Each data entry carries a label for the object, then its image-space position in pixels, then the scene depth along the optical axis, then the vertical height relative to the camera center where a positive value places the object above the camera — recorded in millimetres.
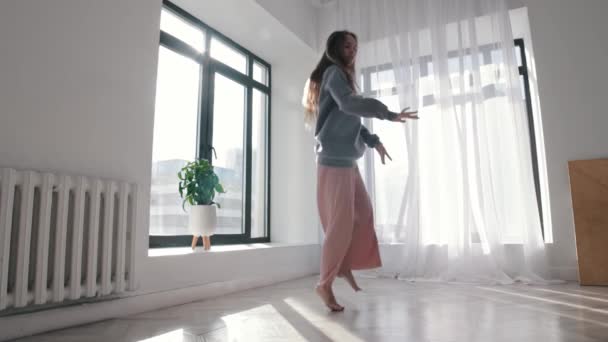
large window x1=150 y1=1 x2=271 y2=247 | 2791 +847
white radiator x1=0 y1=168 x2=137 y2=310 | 1391 -19
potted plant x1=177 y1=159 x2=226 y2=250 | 2500 +219
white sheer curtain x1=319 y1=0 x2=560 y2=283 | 2934 +606
